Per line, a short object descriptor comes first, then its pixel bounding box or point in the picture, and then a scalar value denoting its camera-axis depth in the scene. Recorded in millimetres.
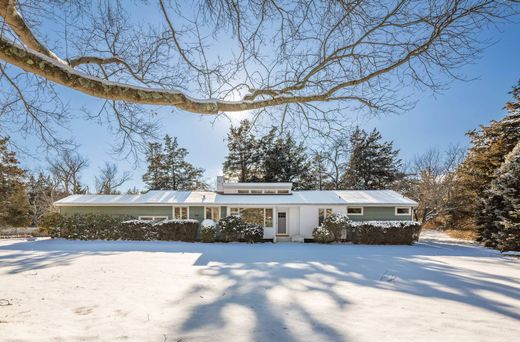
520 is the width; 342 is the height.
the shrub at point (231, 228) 14867
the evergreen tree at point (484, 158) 16531
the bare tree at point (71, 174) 27016
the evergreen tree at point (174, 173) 31203
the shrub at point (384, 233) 14836
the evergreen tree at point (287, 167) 28891
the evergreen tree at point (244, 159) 30344
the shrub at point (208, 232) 14914
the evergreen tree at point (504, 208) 11531
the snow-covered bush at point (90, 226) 15438
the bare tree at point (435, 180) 24328
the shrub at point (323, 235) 14977
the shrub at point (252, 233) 14938
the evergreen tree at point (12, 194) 21562
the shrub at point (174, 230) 15258
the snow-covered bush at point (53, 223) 15789
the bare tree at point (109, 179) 31406
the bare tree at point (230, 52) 3586
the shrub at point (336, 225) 15055
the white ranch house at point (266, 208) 16609
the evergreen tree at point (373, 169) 29516
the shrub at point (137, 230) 15289
